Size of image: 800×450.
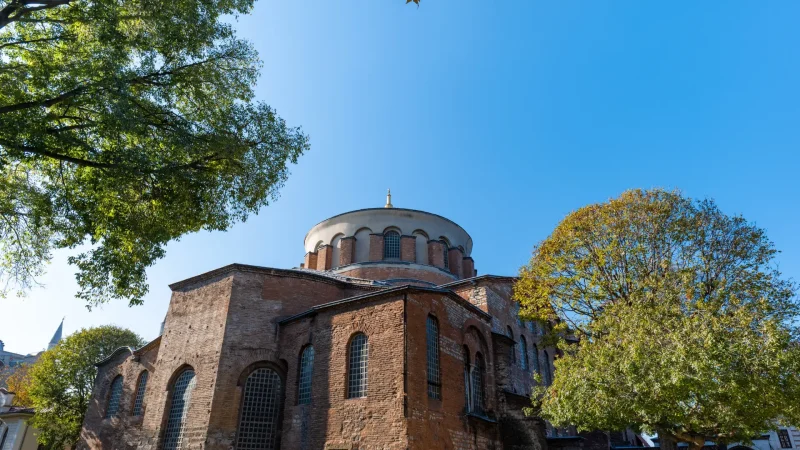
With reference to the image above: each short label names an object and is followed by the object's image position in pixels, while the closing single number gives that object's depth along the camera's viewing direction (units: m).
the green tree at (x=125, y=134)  9.32
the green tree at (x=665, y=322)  10.37
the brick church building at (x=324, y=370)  13.34
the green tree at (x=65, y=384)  27.27
